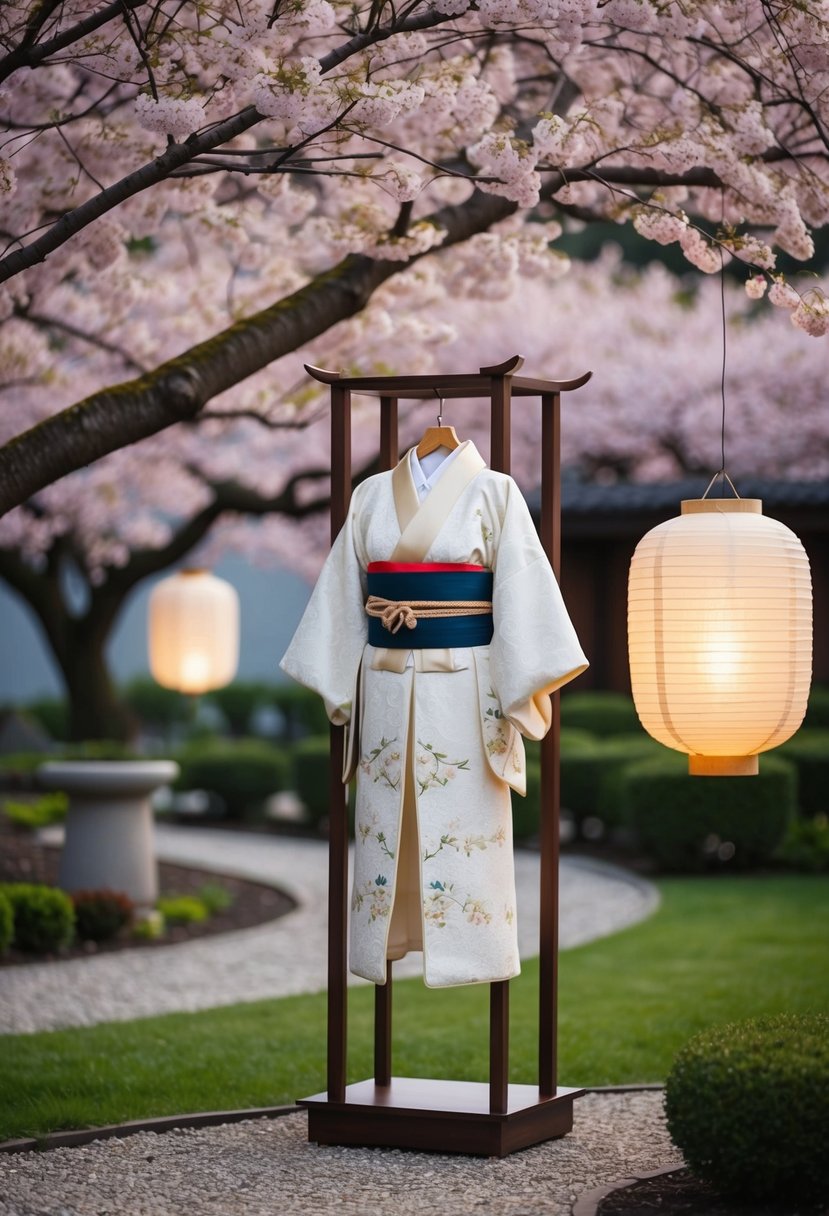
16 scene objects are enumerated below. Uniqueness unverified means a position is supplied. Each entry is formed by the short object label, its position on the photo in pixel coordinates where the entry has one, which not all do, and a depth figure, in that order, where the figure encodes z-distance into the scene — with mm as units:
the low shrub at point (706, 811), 10203
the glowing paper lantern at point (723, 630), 4316
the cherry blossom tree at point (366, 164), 4457
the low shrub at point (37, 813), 11977
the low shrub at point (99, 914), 8414
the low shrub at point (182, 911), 9156
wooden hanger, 4582
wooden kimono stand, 4383
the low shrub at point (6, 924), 7516
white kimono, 4293
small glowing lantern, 12469
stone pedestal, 8828
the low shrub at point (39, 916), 7988
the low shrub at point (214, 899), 9609
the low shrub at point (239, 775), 14320
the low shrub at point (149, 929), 8680
